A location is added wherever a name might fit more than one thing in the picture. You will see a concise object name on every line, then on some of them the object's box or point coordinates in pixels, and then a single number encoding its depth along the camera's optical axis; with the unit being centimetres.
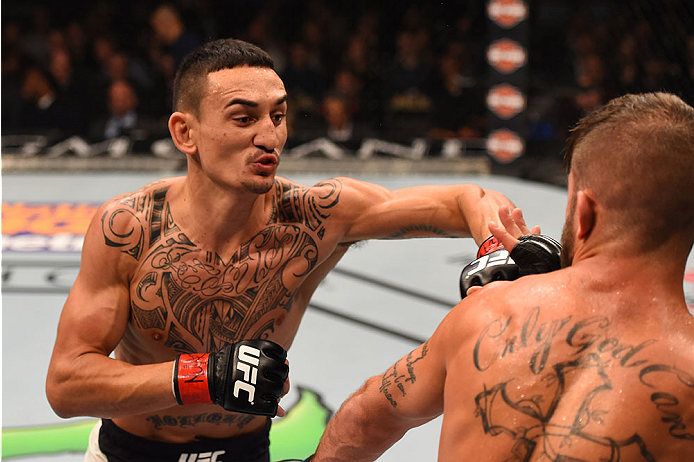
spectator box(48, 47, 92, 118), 858
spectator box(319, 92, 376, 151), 854
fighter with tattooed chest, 195
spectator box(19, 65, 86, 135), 848
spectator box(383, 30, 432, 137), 893
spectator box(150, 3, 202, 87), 883
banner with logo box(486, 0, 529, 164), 790
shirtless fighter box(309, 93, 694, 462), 127
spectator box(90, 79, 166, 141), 844
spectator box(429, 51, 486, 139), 885
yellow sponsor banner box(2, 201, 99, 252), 554
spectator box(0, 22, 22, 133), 846
